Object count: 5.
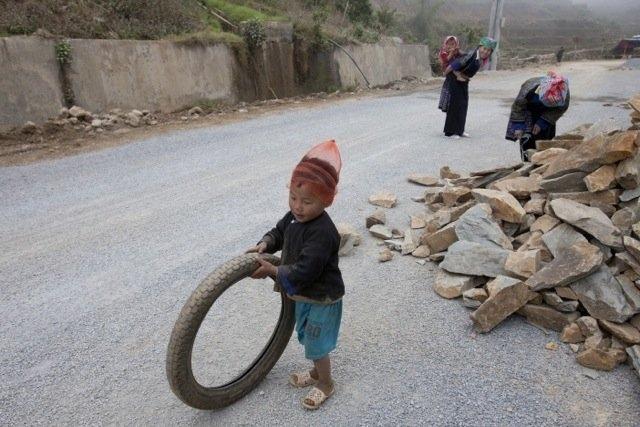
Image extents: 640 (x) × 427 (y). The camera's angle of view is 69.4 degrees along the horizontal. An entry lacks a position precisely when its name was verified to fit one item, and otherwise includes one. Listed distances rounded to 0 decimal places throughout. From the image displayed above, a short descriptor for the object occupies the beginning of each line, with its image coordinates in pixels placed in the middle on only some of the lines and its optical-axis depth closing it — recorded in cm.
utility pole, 2236
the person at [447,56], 770
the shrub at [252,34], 1207
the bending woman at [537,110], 474
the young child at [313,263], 202
